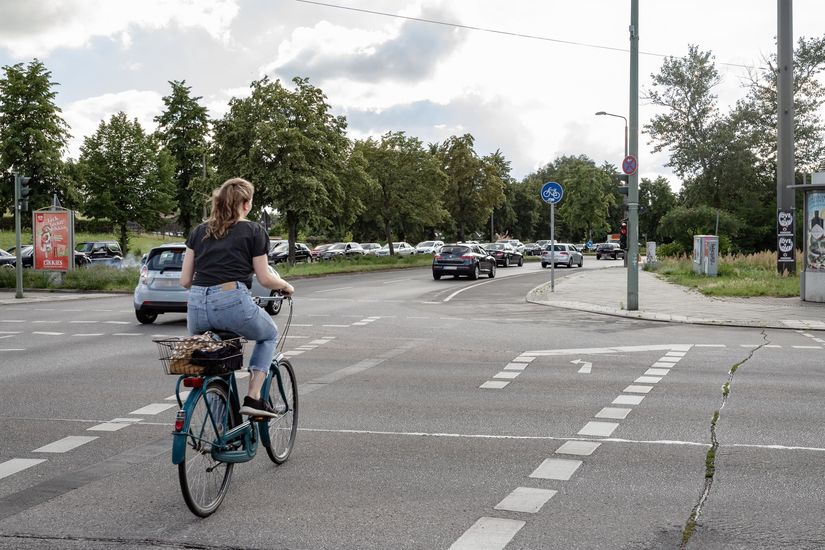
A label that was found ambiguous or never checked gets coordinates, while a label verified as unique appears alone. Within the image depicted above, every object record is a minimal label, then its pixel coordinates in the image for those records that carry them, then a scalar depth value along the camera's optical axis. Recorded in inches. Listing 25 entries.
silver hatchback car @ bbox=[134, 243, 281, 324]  637.3
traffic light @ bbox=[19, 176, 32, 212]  937.4
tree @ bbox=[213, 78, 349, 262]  1676.9
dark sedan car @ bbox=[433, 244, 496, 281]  1423.5
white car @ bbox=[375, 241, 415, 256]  2804.4
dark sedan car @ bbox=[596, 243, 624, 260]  3085.6
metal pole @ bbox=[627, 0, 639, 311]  753.6
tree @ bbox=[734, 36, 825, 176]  2304.4
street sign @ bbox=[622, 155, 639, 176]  765.0
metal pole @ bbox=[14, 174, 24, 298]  944.9
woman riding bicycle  198.4
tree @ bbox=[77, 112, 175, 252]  2277.3
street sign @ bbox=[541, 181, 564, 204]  1040.4
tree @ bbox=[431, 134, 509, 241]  2657.5
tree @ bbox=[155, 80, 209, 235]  2819.9
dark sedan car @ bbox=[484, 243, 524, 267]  2153.1
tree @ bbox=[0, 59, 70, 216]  2004.2
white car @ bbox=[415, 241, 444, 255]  2920.8
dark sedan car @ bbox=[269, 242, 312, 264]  2265.0
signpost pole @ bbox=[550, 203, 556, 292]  1038.9
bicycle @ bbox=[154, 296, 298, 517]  179.0
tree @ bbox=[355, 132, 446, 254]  2153.1
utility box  1248.2
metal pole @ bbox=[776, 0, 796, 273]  1091.9
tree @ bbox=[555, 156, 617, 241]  3853.3
